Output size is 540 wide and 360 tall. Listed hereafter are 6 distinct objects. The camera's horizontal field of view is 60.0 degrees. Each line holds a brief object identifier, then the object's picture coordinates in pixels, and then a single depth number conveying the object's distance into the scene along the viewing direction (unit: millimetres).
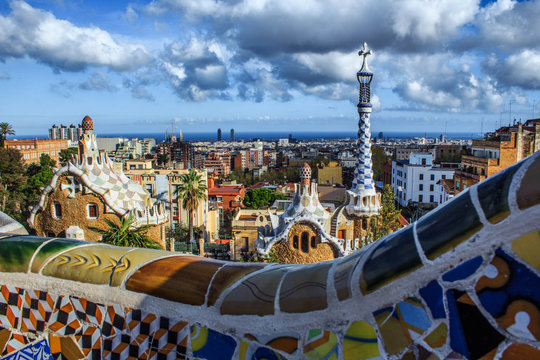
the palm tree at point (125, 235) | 13914
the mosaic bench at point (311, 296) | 1756
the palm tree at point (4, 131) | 50562
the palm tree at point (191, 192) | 30984
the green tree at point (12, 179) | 35219
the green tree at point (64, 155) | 51556
